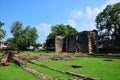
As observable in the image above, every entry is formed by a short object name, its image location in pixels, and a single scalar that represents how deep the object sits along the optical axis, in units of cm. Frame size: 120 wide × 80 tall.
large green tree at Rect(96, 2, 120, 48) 1577
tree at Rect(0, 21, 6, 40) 2011
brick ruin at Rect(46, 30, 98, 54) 1799
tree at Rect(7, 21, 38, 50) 2577
